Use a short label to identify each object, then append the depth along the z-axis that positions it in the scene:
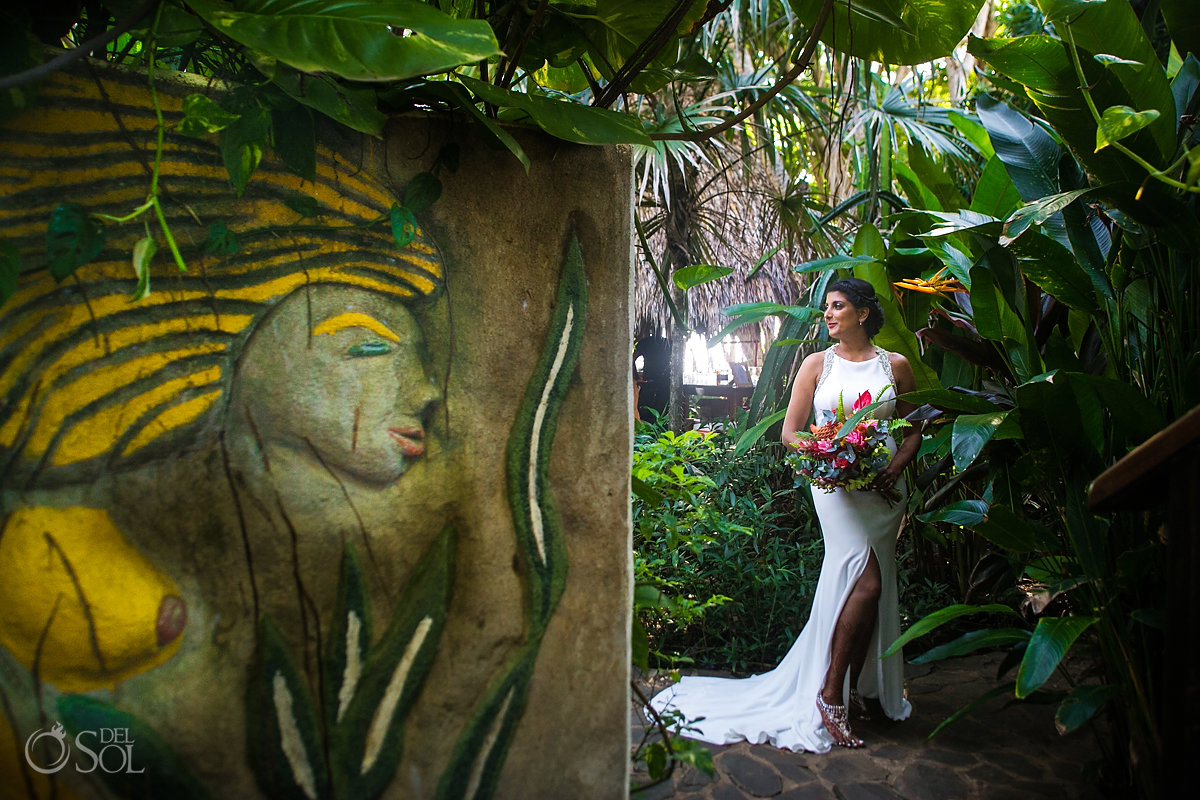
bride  2.87
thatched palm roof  5.19
